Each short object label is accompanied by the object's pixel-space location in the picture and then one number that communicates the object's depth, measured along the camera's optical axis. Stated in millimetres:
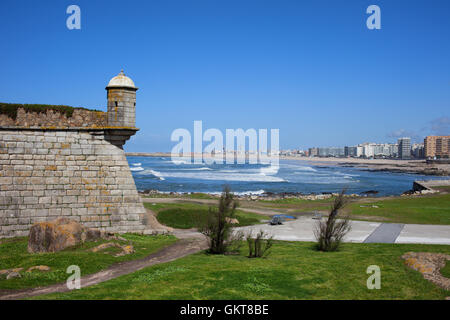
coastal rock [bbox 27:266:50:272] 11398
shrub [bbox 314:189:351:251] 15281
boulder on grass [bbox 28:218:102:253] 13859
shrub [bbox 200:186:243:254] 14102
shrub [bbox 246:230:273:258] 13818
